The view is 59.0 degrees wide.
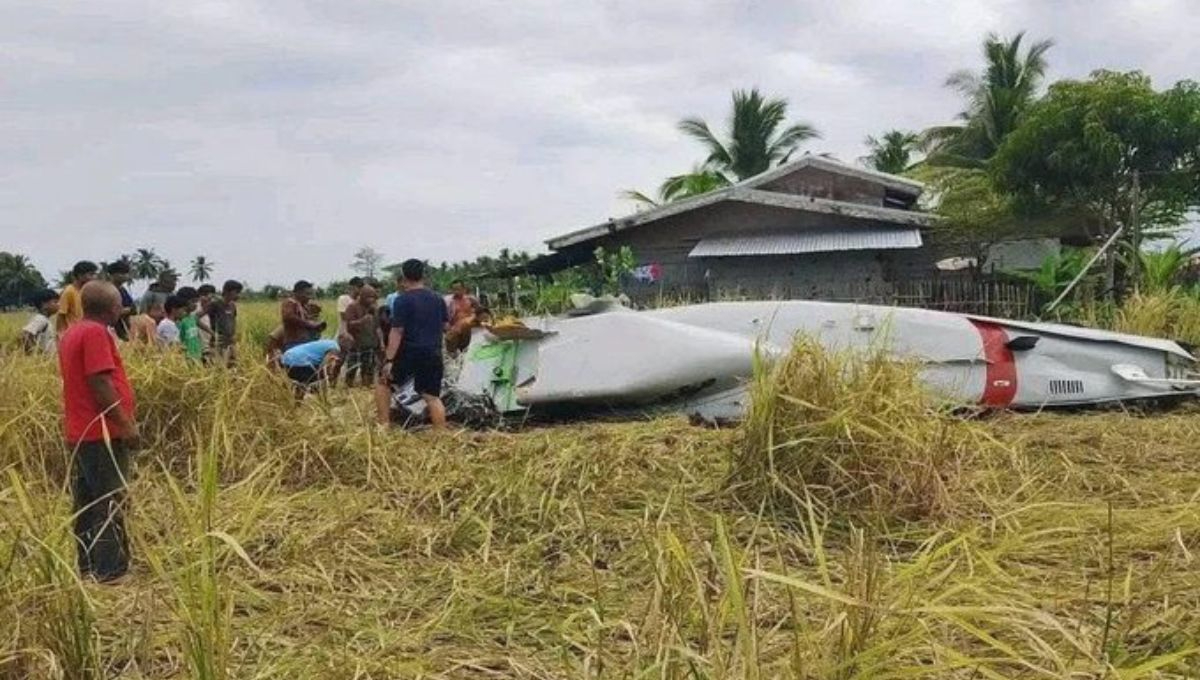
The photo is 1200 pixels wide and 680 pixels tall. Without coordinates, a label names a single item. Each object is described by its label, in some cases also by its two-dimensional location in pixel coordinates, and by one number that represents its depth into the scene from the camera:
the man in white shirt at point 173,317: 8.25
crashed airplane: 7.22
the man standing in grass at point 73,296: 7.06
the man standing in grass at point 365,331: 10.46
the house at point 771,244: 16.33
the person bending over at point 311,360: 7.97
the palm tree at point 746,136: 29.83
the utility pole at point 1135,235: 12.62
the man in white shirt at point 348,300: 10.86
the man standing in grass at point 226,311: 9.74
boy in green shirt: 8.30
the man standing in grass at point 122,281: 8.09
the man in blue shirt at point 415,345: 7.25
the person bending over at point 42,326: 7.45
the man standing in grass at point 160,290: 9.17
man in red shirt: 3.94
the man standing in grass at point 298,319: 9.67
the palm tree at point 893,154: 32.56
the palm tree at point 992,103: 26.03
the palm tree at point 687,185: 24.05
